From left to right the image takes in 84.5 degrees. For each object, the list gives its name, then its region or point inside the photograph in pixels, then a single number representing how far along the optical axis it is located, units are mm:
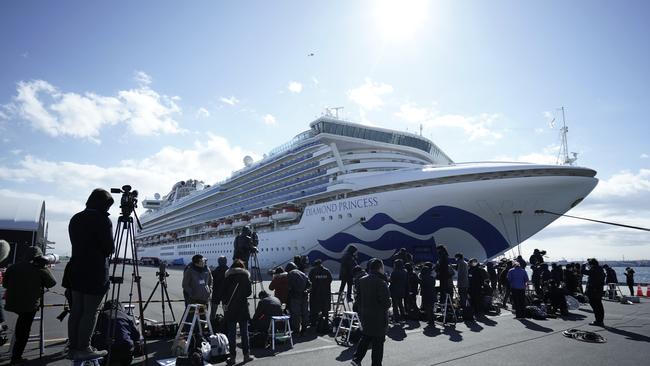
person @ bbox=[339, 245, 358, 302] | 8269
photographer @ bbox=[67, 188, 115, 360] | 3482
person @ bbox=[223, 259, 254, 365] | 5410
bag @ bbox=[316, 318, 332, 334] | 7418
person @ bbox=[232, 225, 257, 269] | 9023
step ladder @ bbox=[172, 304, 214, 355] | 4891
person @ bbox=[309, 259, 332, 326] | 7785
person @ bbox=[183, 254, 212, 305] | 5953
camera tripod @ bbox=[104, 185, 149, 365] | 4957
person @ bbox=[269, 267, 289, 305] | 7707
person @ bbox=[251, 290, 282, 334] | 6186
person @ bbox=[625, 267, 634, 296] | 14666
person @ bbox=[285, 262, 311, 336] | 7293
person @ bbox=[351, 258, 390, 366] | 4555
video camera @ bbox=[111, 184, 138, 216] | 5152
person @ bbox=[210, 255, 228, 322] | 7055
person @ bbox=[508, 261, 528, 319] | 9391
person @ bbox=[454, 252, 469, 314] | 9250
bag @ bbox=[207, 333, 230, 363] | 5032
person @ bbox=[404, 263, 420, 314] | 9211
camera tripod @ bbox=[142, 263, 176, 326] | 6570
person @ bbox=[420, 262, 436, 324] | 8516
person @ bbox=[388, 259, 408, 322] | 8555
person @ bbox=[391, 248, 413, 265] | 10323
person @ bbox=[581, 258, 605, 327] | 8094
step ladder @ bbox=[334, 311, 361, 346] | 6461
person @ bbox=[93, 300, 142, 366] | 4293
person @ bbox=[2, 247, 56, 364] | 5020
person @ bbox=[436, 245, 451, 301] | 8992
